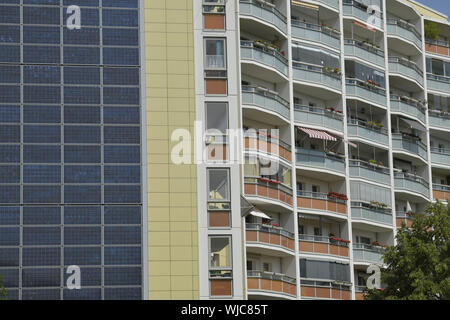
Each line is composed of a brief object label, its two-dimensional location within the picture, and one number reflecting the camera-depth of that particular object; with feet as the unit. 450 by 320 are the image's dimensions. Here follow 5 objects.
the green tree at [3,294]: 187.32
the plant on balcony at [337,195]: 257.14
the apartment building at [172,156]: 217.15
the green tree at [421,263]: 197.47
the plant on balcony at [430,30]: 306.76
